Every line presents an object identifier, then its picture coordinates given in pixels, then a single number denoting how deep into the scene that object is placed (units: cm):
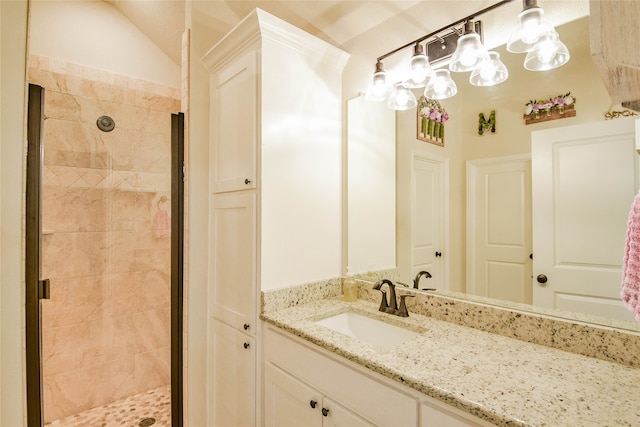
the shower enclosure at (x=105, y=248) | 203
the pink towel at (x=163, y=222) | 240
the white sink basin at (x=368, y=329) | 128
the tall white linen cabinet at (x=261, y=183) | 139
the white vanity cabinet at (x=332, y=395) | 81
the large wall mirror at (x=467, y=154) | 99
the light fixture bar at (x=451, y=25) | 115
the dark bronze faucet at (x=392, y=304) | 134
